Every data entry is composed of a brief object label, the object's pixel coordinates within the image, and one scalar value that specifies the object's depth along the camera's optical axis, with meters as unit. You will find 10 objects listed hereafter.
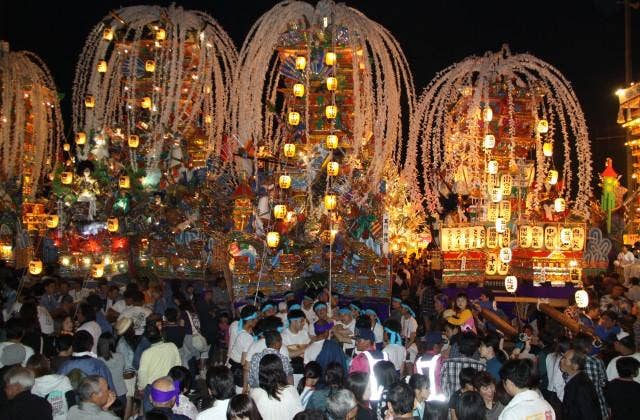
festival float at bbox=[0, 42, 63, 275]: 24.00
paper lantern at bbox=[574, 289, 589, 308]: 13.12
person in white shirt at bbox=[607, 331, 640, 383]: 7.55
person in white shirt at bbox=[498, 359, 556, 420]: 5.09
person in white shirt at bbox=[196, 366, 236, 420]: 5.18
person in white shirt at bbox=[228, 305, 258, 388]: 8.51
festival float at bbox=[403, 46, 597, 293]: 17.27
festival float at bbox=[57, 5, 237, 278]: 19.25
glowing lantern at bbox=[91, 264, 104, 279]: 18.56
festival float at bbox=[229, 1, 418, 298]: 15.84
